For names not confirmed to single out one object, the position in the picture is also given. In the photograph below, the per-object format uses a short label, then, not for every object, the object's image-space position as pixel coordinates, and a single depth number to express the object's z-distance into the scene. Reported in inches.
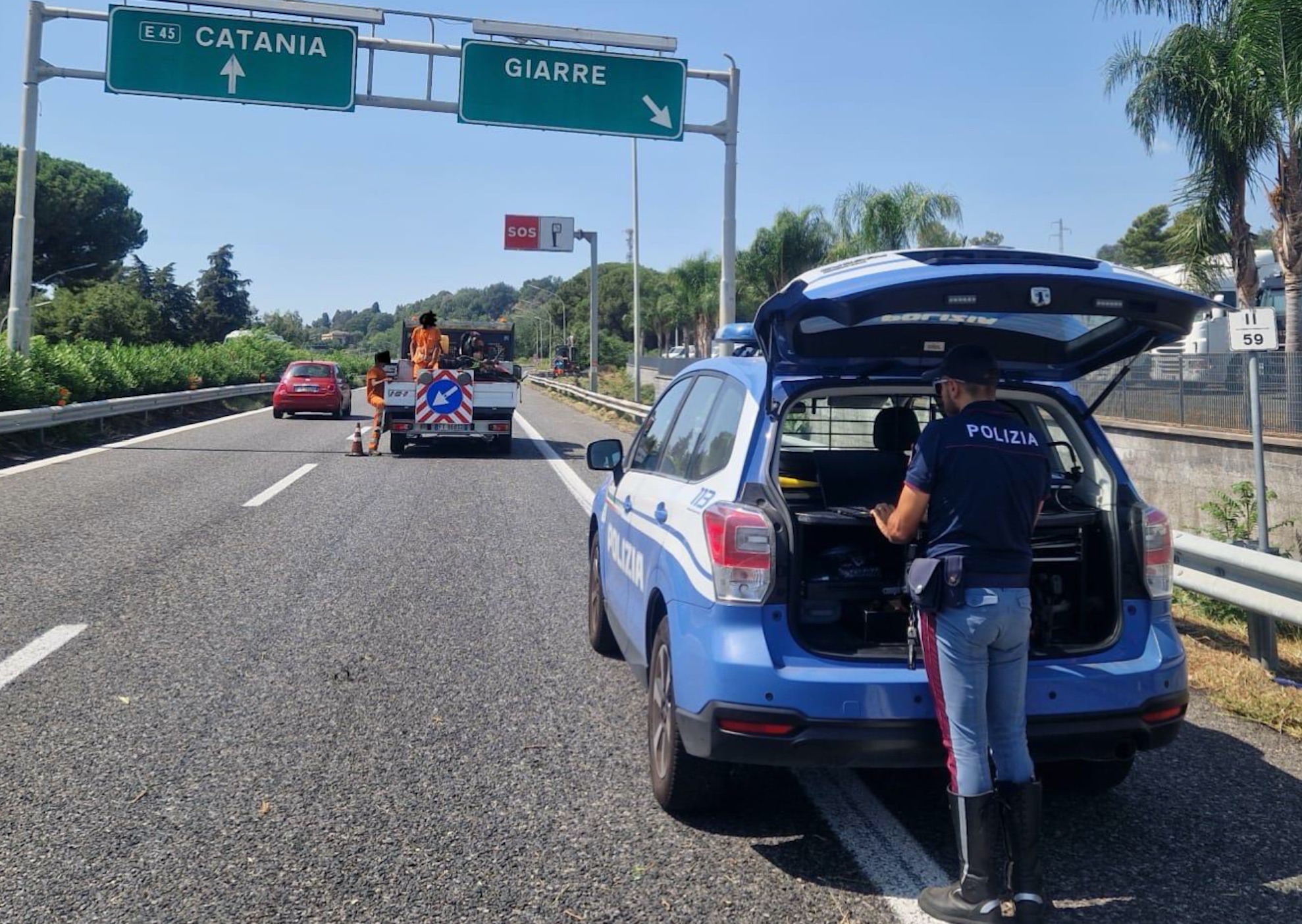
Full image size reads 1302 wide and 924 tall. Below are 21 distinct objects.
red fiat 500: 1061.8
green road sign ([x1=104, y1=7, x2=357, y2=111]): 665.0
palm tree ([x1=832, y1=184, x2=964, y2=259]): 1588.3
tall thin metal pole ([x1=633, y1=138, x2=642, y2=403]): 1154.7
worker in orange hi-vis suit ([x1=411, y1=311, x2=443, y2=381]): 708.0
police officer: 129.4
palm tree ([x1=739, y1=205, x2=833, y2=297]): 2289.6
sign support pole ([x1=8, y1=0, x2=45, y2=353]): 664.4
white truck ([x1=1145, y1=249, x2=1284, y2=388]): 687.7
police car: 141.7
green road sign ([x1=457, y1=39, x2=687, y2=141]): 692.7
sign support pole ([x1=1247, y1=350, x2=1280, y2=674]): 238.4
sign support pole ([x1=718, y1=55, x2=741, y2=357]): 705.0
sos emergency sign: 2237.9
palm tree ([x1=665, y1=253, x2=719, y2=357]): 3257.9
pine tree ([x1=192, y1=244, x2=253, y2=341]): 3198.8
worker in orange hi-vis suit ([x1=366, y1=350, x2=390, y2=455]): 703.1
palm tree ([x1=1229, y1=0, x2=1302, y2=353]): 731.4
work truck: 692.7
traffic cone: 691.4
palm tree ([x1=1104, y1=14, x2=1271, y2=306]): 861.2
